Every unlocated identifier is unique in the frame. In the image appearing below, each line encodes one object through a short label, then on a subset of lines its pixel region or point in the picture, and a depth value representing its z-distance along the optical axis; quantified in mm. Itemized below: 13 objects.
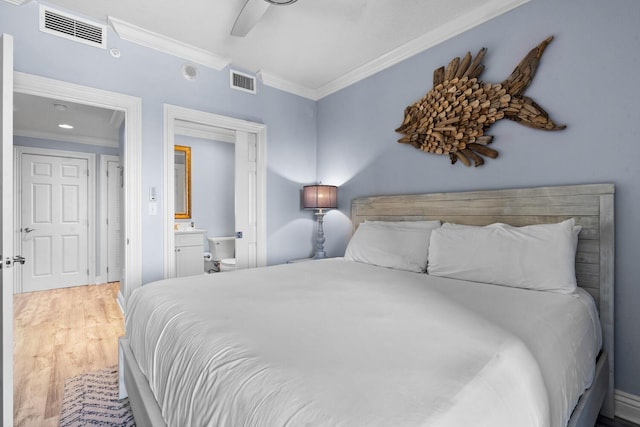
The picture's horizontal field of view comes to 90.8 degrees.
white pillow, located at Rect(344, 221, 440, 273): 2238
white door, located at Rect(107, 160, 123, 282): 5086
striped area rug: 1704
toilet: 4852
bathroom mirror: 4676
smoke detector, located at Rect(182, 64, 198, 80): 2800
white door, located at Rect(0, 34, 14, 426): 1450
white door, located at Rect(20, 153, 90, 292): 4535
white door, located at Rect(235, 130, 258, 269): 3311
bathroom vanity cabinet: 4055
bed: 734
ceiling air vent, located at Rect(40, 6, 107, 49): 2201
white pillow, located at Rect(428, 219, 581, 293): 1617
